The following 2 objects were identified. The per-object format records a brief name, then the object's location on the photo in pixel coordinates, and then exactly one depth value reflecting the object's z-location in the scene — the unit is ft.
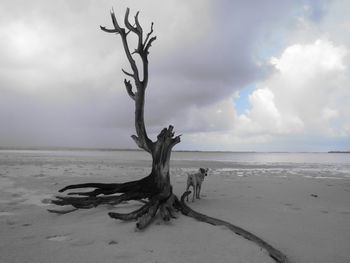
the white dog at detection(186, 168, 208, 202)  25.63
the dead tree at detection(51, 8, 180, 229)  19.11
